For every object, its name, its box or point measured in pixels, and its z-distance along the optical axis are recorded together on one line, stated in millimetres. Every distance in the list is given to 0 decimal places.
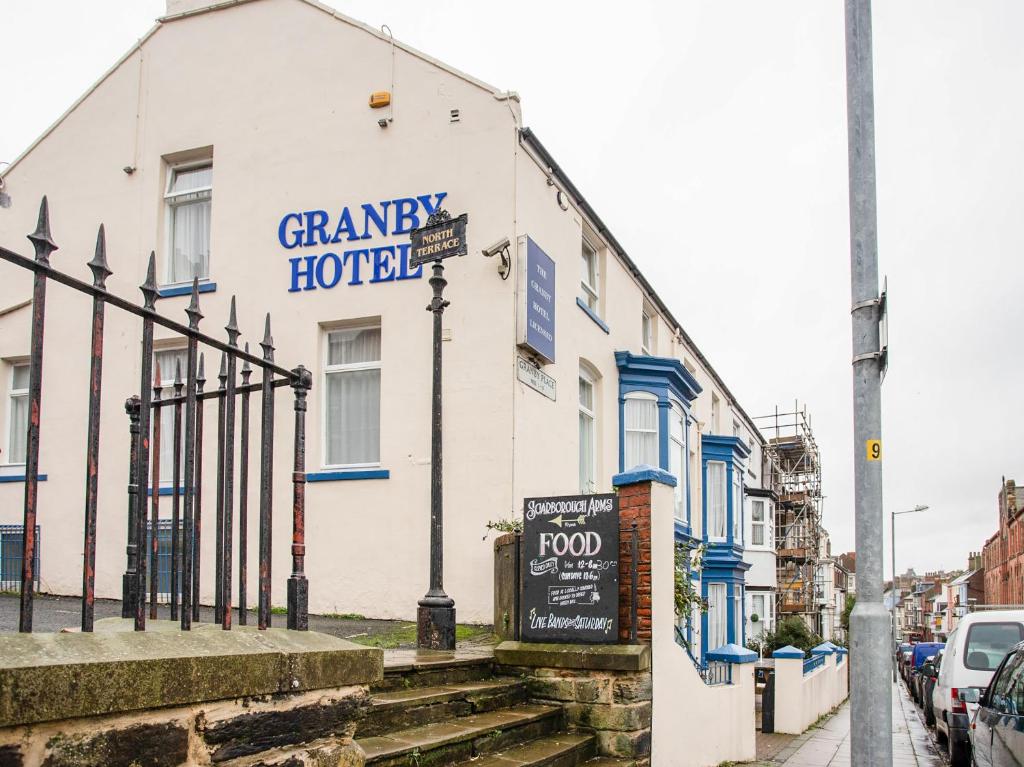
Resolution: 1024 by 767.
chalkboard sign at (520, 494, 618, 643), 8648
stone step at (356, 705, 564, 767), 6031
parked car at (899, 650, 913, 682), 33994
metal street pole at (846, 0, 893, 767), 6043
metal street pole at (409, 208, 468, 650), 9406
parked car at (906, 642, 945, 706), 26281
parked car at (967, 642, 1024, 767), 6950
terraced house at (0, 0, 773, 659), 13203
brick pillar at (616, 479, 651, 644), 8570
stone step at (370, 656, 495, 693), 7188
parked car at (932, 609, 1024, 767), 11641
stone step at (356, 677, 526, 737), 6484
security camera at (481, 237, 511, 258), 12844
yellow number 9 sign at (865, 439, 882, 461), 6352
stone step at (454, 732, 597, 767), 6875
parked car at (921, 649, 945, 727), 15102
